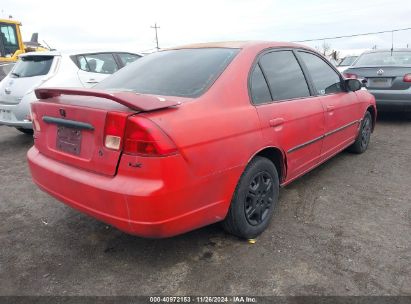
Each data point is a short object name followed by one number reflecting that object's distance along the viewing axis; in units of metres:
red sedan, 2.30
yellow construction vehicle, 13.33
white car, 6.00
